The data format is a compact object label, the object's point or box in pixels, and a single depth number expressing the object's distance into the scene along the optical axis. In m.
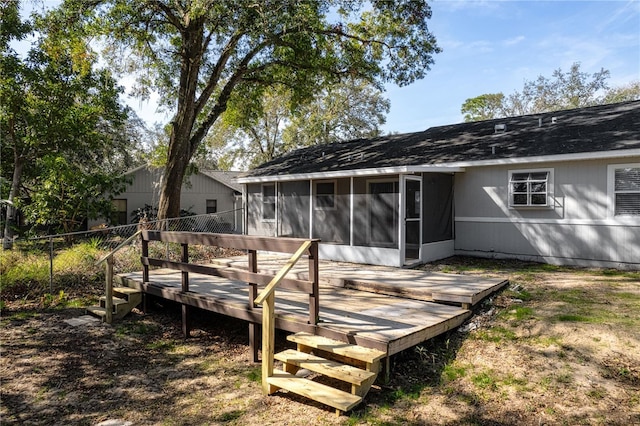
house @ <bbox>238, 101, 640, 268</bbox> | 8.00
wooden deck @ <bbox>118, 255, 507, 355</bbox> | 4.38
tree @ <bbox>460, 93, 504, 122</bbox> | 36.19
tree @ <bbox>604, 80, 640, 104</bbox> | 29.56
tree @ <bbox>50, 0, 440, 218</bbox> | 11.05
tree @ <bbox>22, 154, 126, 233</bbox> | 13.83
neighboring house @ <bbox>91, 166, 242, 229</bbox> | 21.70
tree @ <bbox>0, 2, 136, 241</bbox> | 14.58
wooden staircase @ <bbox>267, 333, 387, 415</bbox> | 3.61
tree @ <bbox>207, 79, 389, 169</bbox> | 29.42
